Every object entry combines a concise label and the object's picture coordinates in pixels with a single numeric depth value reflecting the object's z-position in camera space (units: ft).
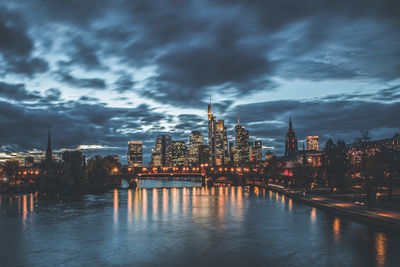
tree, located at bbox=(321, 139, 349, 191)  309.83
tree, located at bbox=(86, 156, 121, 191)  485.15
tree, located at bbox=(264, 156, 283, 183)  633.20
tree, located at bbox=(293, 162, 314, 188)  399.50
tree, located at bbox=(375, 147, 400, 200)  229.86
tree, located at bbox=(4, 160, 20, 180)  498.69
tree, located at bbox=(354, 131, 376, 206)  197.91
